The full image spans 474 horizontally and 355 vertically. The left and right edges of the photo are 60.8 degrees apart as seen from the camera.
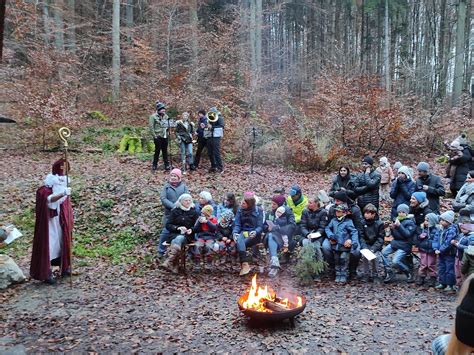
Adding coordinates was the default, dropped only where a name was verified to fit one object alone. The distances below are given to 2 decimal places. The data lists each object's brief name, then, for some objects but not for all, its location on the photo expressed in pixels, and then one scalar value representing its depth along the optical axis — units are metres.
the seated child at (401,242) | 7.12
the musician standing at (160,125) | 12.28
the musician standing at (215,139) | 12.62
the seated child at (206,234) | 7.82
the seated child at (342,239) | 7.27
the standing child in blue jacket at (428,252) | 6.97
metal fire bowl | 5.18
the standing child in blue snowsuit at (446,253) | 6.62
